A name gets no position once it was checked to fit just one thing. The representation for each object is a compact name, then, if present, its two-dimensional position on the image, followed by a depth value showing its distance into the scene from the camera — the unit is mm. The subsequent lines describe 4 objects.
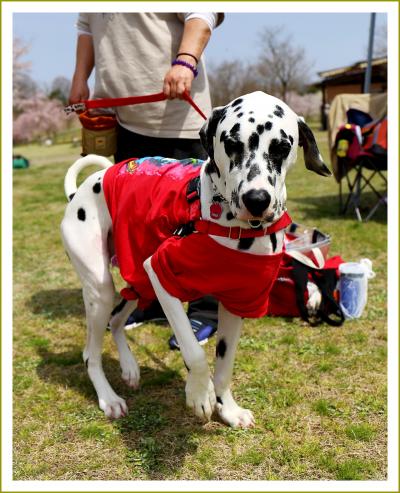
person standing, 3025
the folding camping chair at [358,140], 6477
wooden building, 26392
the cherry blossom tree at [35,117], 28531
